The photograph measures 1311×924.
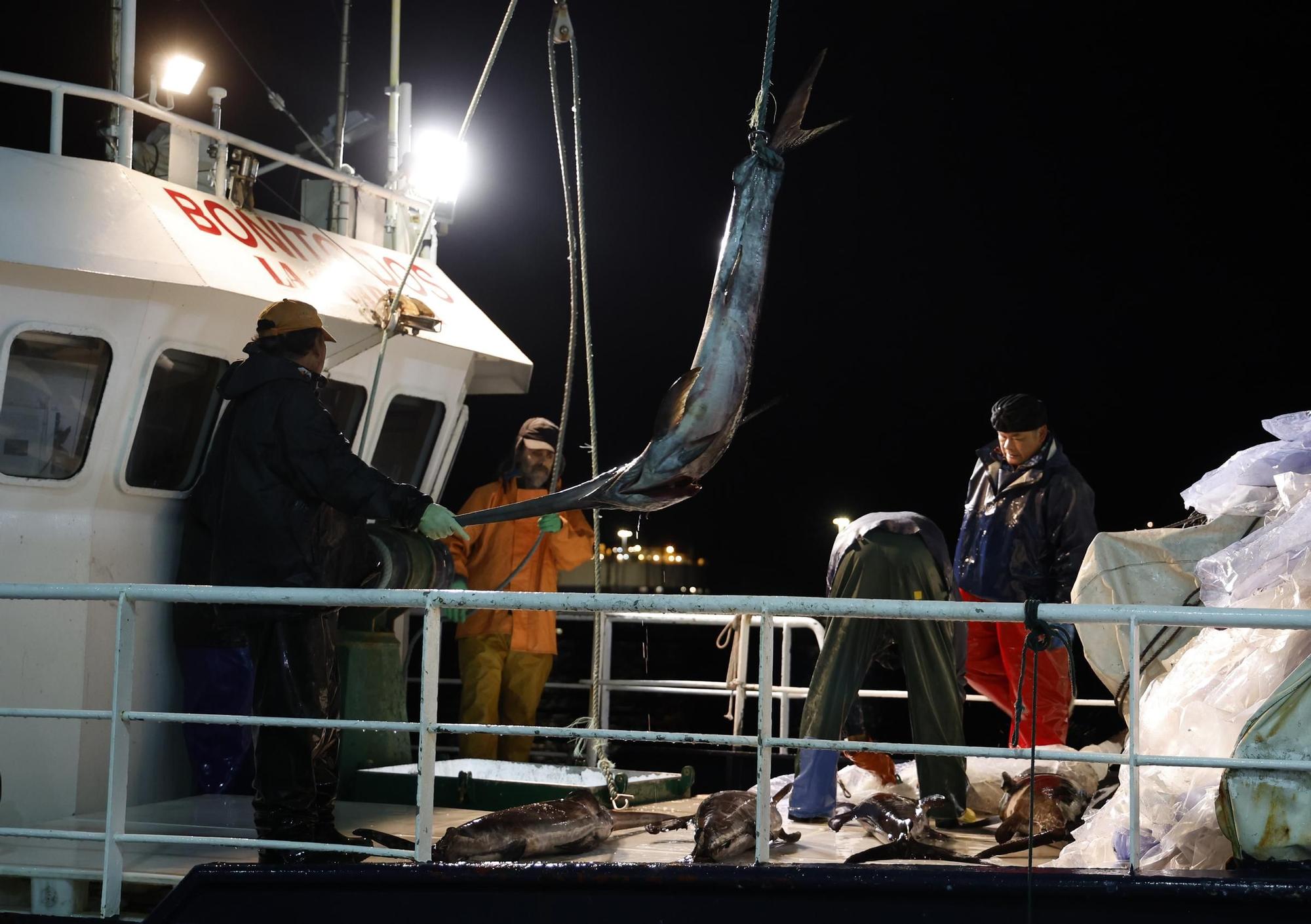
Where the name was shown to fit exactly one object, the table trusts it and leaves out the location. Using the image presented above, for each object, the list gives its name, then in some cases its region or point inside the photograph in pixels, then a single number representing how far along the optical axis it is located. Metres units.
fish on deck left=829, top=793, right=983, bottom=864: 4.23
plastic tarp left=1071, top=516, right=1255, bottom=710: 4.16
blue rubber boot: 5.26
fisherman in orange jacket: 7.09
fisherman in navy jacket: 5.58
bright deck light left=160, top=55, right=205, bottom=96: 5.73
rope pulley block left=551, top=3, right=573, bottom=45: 5.00
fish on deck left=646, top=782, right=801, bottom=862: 4.23
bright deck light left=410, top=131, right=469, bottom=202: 6.87
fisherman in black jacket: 4.29
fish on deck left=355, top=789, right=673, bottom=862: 4.04
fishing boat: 3.53
